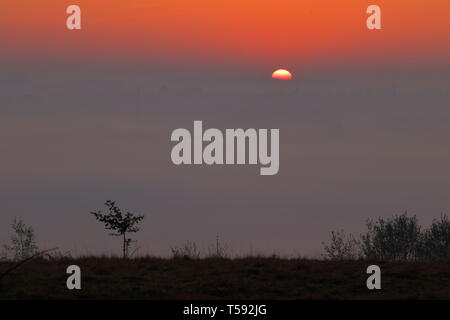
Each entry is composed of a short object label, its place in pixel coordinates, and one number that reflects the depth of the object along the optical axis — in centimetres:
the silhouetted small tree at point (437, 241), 7156
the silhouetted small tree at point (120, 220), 4069
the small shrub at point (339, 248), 6638
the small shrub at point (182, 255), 3161
